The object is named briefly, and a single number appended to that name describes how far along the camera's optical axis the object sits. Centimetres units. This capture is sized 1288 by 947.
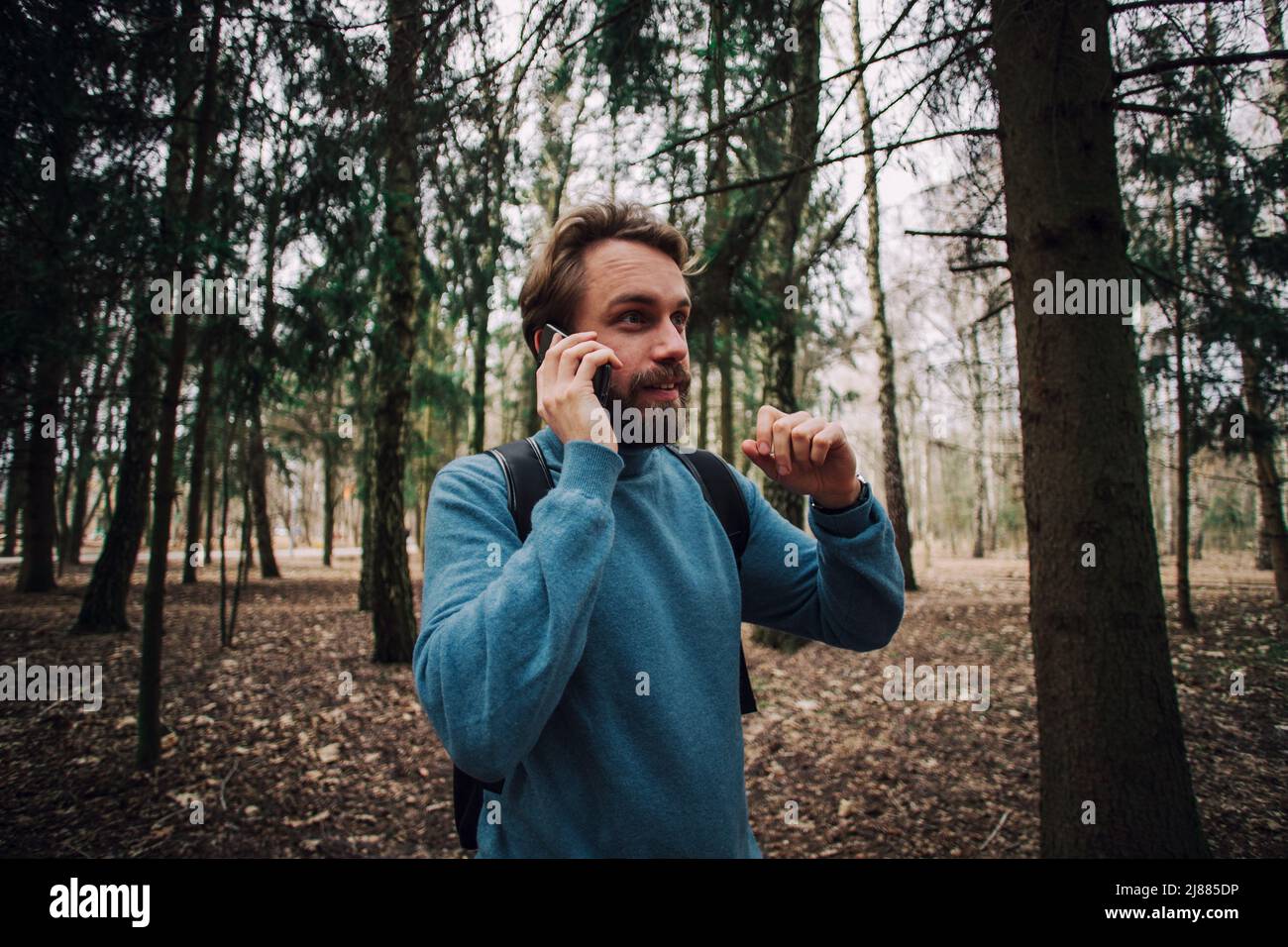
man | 106
